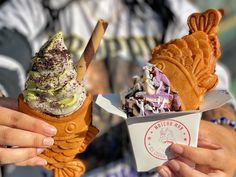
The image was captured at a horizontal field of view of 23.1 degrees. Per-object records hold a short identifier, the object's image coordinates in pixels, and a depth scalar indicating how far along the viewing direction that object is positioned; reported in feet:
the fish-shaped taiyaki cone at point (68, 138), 2.73
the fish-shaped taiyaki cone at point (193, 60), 2.77
